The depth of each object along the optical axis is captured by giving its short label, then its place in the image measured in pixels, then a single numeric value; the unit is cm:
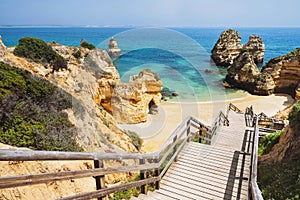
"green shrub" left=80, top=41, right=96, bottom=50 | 2233
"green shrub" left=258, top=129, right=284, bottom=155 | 675
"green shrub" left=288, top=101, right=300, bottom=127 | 555
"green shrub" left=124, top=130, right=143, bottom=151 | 1107
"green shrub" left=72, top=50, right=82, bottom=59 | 1619
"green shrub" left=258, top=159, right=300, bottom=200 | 408
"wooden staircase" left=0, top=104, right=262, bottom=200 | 225
